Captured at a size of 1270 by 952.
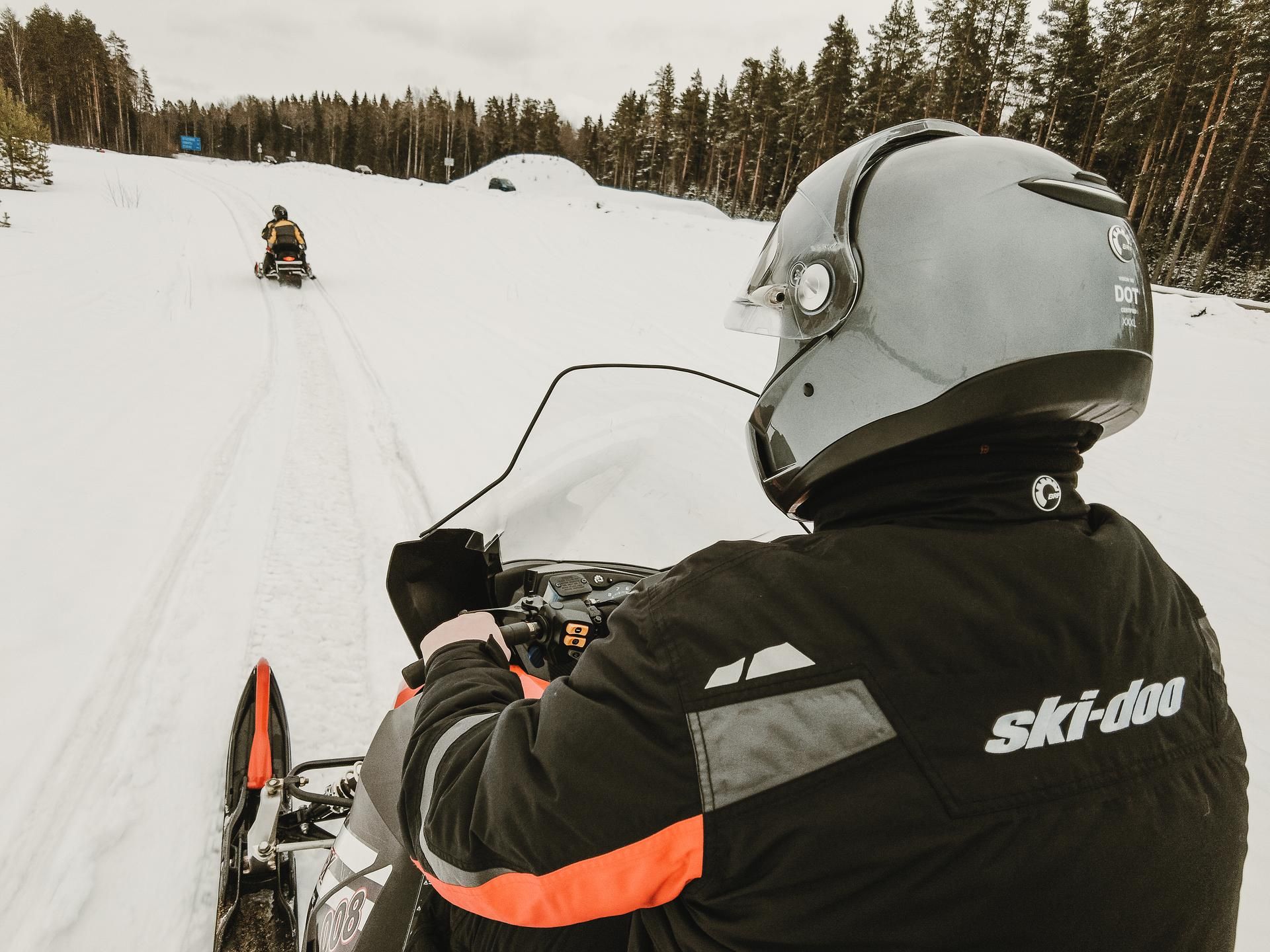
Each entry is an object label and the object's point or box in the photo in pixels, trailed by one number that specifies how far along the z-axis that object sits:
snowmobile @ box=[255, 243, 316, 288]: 11.22
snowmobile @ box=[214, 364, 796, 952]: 1.91
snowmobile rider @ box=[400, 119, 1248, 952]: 0.77
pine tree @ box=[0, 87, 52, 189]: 19.86
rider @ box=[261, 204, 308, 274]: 11.27
